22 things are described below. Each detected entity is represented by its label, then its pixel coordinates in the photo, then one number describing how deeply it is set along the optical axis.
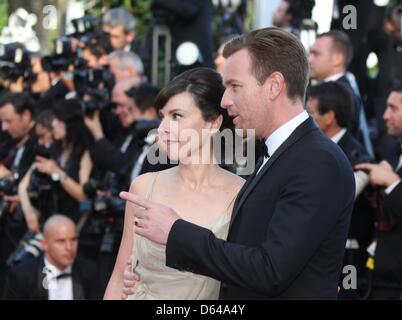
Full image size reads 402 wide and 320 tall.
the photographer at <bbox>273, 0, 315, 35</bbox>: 15.36
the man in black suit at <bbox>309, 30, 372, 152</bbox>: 11.52
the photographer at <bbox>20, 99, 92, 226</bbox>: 12.53
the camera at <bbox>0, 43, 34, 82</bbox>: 16.48
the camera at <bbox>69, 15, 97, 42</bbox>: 15.12
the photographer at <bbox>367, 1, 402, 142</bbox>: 14.31
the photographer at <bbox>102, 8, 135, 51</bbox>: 15.30
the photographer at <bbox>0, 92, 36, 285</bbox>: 13.81
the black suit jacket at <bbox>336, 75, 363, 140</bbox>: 10.26
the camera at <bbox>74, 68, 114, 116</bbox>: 12.69
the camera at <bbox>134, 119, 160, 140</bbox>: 11.03
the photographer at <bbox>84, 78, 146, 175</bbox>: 11.59
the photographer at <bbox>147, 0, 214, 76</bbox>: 14.41
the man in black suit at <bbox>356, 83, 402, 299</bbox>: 9.20
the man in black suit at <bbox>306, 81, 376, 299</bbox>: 9.79
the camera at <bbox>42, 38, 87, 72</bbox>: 14.42
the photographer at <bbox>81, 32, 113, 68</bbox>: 14.49
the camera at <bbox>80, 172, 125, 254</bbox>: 11.34
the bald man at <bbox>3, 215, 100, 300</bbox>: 11.37
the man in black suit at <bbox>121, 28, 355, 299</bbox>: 4.98
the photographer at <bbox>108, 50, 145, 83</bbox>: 13.77
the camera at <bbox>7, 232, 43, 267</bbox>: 12.45
